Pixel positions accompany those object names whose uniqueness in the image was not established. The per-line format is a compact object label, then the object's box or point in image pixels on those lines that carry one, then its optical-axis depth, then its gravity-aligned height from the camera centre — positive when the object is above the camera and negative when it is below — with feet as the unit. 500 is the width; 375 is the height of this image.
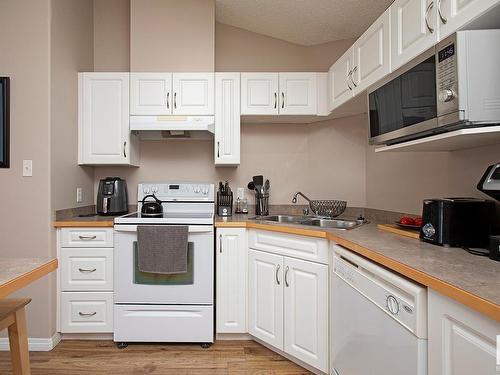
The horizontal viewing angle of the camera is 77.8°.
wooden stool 4.11 -1.99
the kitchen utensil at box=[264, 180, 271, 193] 9.16 +0.04
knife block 8.68 -0.47
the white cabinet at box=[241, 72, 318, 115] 8.48 +2.59
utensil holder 9.05 -0.49
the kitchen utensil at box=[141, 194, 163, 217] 8.09 -0.56
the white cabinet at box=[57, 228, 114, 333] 7.43 -2.19
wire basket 8.12 -0.53
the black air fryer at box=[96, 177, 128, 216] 8.45 -0.25
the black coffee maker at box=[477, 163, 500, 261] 3.59 -0.01
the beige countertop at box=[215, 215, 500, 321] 2.52 -0.85
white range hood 8.15 +1.63
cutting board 5.10 -0.78
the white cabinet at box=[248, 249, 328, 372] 5.96 -2.49
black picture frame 7.06 +1.58
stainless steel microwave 3.48 +1.24
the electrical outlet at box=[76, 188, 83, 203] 8.44 -0.20
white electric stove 7.23 -2.52
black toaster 4.28 -0.50
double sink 7.29 -0.85
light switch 7.12 +0.46
